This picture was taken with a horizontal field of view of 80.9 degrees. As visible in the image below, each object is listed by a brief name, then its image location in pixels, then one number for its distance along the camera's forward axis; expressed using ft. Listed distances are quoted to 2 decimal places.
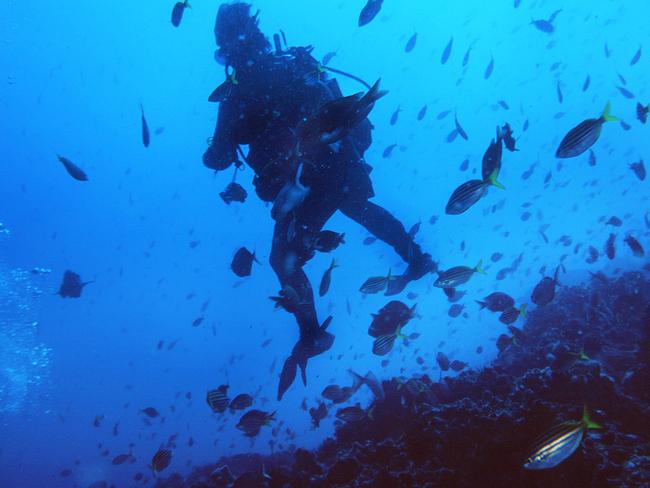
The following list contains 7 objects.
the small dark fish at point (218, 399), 18.80
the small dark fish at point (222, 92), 16.46
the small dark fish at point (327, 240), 16.07
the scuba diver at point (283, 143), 16.92
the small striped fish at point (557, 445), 8.98
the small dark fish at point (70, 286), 32.27
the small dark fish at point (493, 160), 12.32
